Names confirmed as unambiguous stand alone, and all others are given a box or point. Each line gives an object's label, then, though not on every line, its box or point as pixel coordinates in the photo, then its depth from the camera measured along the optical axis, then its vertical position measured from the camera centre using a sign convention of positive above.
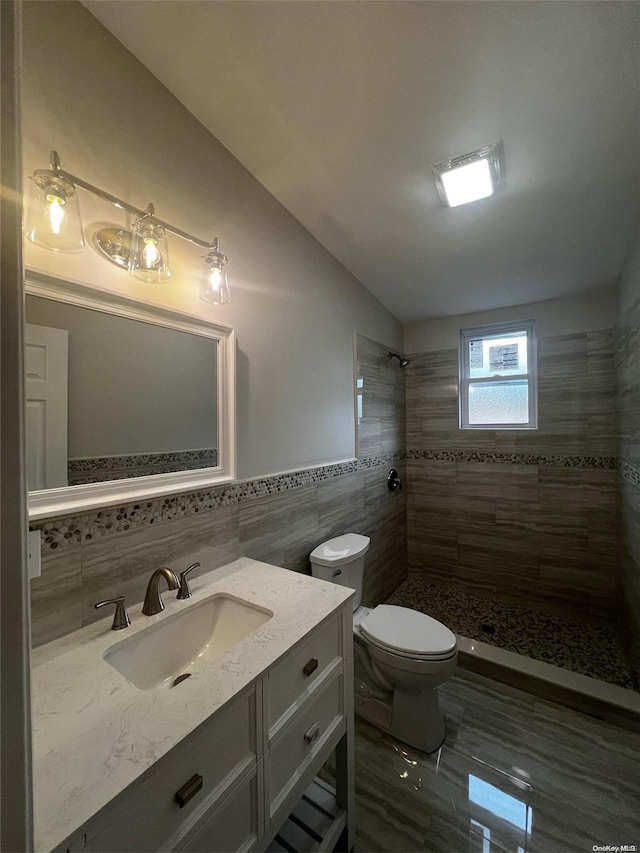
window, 2.62 +0.41
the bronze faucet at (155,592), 0.97 -0.49
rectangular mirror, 0.84 +0.09
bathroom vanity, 0.53 -0.59
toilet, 1.41 -1.03
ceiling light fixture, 1.24 +1.03
